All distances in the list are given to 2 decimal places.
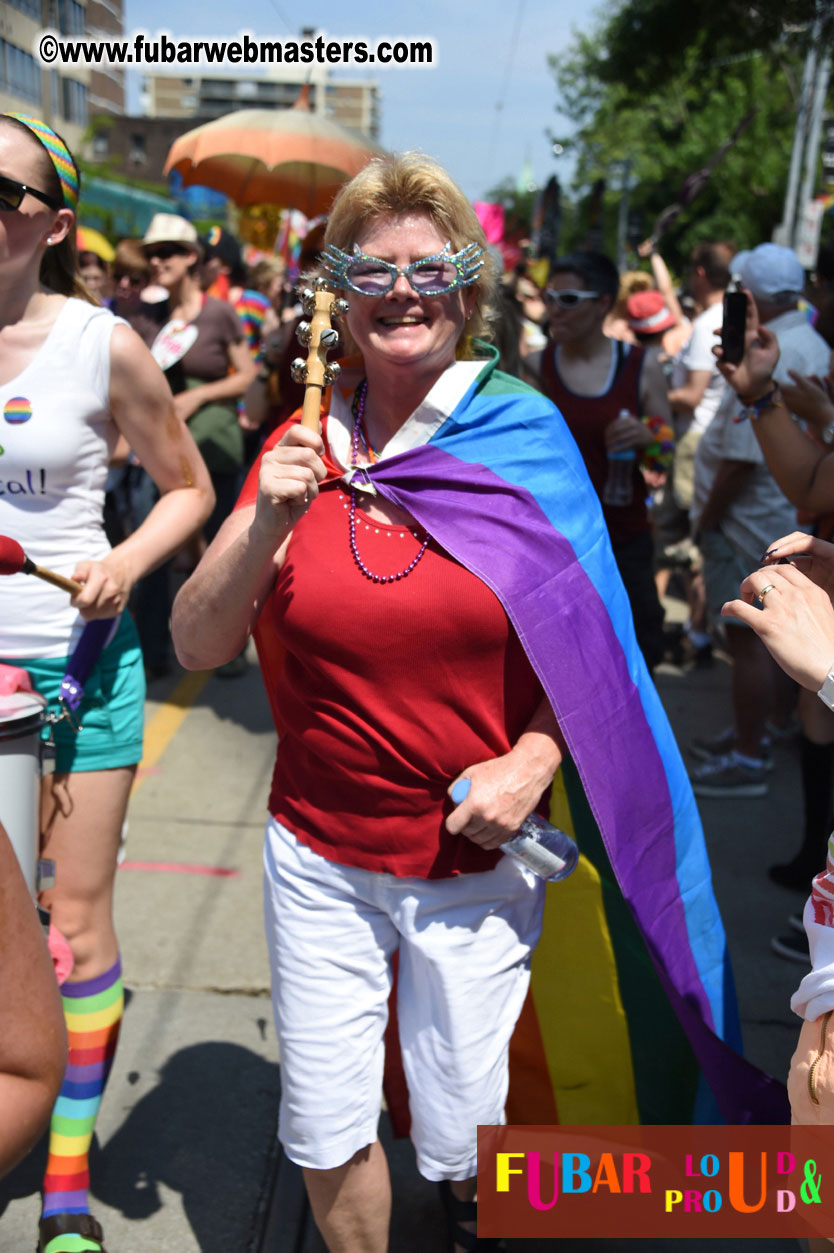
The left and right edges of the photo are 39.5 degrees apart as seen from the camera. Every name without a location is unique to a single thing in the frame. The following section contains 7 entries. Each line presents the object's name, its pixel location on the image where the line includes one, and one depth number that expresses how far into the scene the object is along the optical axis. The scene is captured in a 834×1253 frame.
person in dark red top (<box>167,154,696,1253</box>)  1.99
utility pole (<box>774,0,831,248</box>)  14.58
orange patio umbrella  5.97
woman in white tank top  2.34
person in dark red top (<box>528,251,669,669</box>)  4.00
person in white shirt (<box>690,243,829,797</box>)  4.57
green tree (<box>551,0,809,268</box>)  8.36
